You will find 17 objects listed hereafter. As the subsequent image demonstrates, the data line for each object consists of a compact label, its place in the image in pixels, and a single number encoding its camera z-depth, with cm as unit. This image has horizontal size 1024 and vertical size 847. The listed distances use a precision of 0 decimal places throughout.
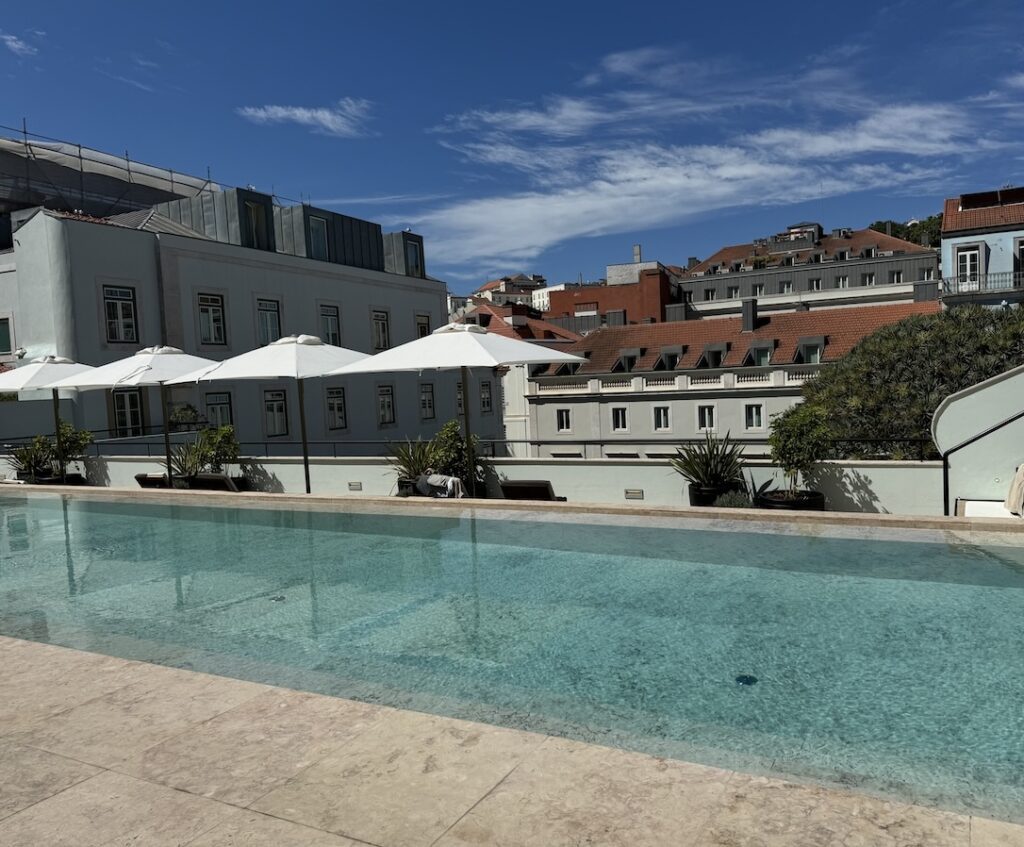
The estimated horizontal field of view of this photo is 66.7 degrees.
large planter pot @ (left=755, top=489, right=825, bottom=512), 1053
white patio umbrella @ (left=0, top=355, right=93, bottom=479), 1744
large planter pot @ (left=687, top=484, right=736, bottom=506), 1125
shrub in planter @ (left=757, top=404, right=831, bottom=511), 1052
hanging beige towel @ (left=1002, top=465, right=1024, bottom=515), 913
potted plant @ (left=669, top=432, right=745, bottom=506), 1131
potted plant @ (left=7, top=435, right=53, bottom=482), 1867
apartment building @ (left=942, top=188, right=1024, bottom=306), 4659
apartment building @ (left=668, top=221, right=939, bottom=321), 7106
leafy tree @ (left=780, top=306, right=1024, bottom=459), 1619
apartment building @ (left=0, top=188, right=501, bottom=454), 2389
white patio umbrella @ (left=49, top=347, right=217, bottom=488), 1589
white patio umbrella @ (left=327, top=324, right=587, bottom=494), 1187
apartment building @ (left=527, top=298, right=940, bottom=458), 4716
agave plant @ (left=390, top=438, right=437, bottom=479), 1316
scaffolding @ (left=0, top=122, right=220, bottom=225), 3088
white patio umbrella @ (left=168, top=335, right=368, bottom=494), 1367
